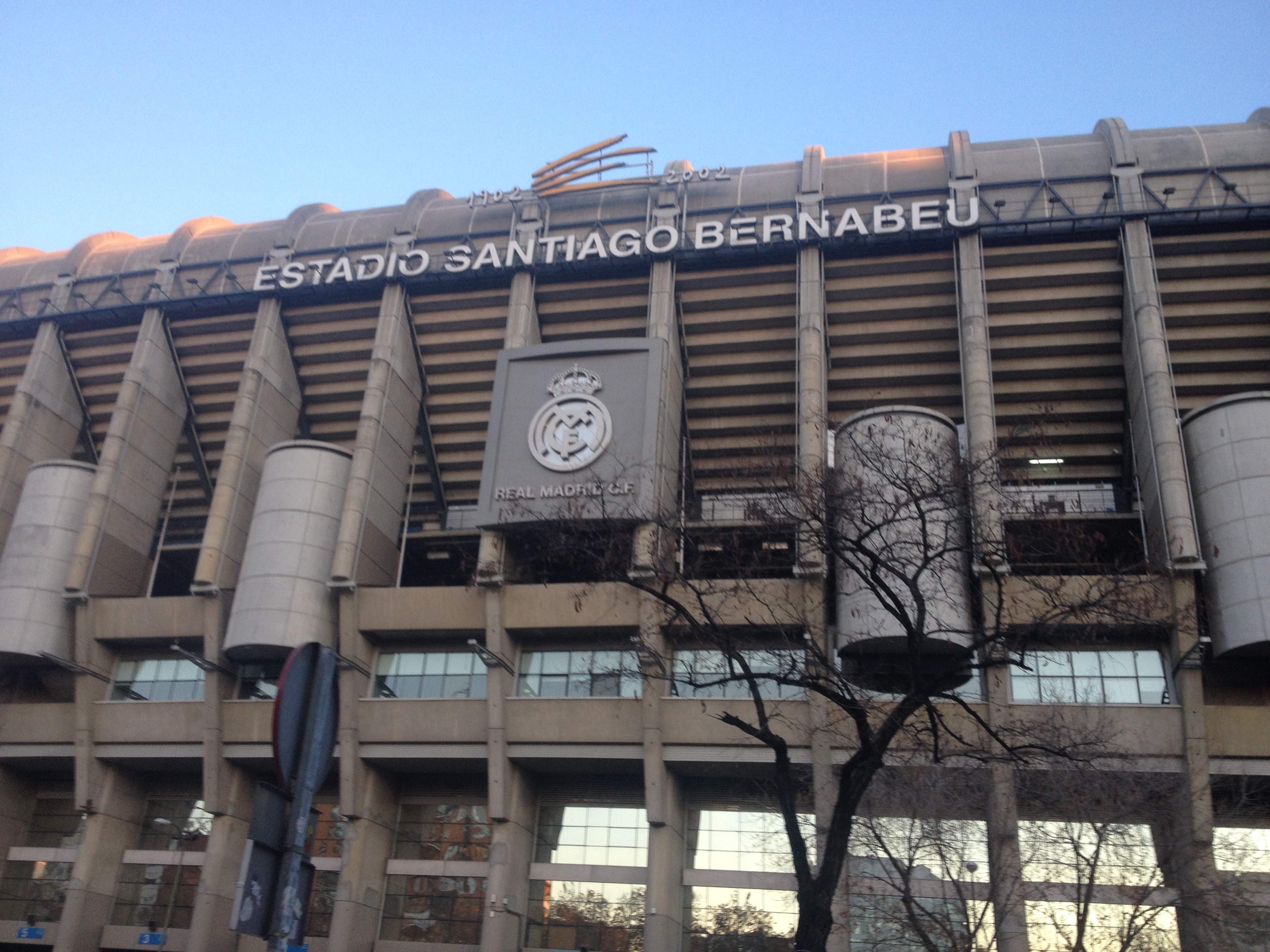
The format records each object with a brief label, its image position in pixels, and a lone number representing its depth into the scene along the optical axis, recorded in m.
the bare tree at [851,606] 15.52
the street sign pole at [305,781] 6.61
